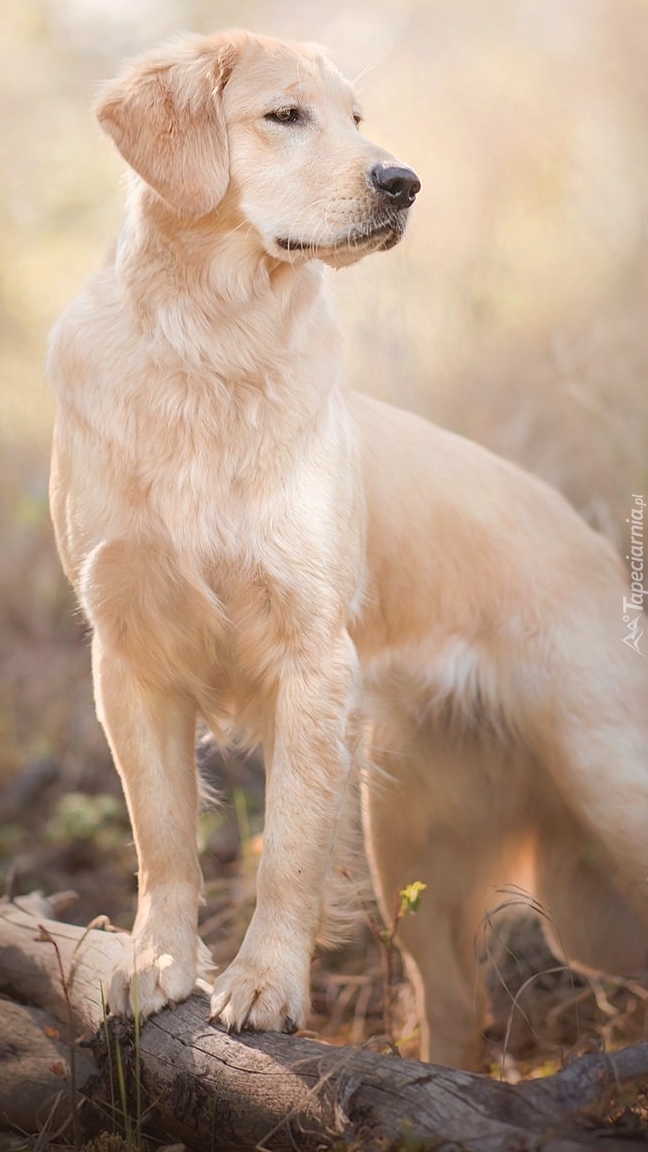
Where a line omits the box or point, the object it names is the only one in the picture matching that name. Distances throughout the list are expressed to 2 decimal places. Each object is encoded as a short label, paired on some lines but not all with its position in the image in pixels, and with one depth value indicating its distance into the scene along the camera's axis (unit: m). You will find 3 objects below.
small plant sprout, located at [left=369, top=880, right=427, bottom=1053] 5.42
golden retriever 4.90
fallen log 3.38
